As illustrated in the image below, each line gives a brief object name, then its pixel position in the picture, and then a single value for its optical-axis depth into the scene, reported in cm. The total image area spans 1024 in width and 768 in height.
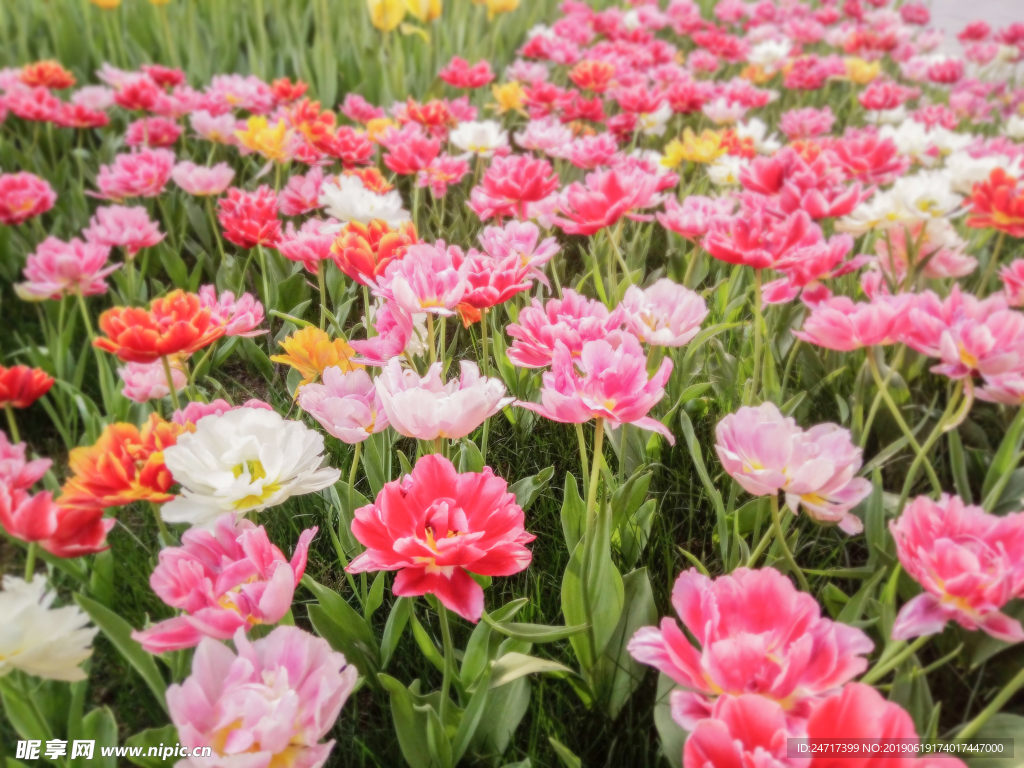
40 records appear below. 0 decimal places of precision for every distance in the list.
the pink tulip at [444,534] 59
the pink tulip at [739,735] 45
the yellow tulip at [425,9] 276
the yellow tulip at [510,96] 234
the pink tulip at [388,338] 93
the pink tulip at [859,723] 44
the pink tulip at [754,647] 51
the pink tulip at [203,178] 170
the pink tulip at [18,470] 68
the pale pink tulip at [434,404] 69
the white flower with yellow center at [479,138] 198
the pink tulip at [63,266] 131
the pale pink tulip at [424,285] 87
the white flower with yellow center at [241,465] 67
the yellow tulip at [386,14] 258
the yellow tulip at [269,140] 166
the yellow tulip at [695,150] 191
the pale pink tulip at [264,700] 49
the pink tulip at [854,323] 80
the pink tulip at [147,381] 109
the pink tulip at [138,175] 166
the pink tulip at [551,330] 81
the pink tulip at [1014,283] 111
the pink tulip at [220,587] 57
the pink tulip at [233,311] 96
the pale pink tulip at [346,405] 76
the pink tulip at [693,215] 126
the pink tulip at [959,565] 54
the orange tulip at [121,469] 67
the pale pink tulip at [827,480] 66
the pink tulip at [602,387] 67
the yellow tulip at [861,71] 313
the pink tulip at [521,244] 112
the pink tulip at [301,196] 156
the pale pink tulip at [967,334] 75
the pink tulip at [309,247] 118
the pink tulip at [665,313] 88
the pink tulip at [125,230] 143
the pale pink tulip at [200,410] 80
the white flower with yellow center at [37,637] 55
